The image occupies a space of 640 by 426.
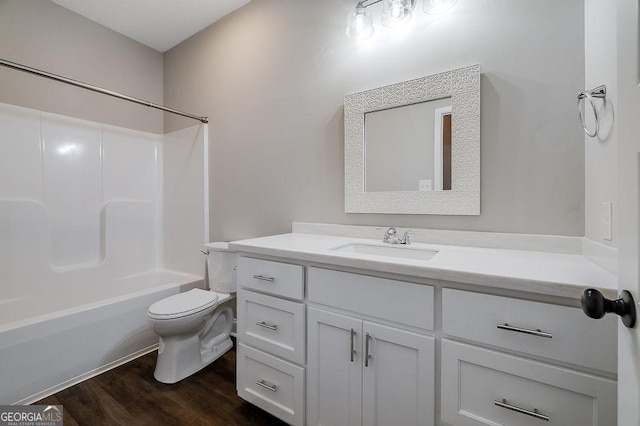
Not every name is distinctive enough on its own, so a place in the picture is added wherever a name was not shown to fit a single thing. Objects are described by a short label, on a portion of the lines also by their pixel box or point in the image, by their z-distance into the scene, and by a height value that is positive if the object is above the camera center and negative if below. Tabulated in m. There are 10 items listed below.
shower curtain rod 1.52 +0.80
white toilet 1.68 -0.74
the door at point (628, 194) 0.47 +0.03
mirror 1.33 +0.34
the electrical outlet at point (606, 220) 0.88 -0.04
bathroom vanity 0.75 -0.43
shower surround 1.64 -0.23
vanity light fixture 1.38 +1.04
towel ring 0.92 +0.37
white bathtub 1.50 -0.76
